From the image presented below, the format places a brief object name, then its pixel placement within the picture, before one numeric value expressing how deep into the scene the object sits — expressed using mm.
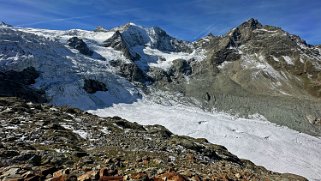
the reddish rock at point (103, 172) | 15242
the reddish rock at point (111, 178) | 14656
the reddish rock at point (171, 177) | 16344
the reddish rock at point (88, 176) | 14731
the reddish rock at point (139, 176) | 16031
